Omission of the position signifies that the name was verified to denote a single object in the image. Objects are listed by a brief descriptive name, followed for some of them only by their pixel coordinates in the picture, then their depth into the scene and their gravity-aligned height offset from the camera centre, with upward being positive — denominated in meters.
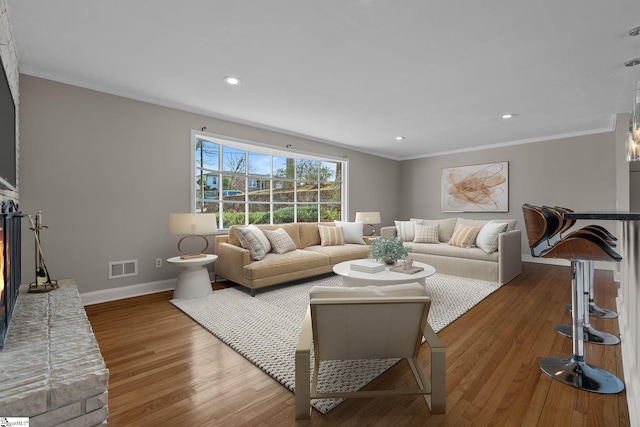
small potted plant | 3.33 -0.45
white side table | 3.39 -0.81
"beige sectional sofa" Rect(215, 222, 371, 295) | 3.55 -0.66
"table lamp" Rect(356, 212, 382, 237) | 5.88 -0.14
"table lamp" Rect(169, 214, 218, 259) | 3.34 -0.15
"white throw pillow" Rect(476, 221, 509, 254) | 4.26 -0.38
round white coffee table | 2.87 -0.67
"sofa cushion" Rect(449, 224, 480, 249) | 4.64 -0.43
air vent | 3.42 -0.69
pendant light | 2.30 +0.67
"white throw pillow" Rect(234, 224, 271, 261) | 3.78 -0.41
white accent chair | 1.40 -0.62
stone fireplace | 1.03 -0.63
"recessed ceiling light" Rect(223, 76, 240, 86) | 3.05 +1.39
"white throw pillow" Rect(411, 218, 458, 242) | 5.34 -0.33
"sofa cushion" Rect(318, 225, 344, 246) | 4.96 -0.44
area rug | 1.86 -1.03
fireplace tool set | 2.18 -0.54
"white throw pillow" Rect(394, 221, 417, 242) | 5.48 -0.39
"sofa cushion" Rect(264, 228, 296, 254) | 4.19 -0.44
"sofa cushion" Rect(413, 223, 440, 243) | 5.23 -0.43
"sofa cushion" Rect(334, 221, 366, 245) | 5.25 -0.39
